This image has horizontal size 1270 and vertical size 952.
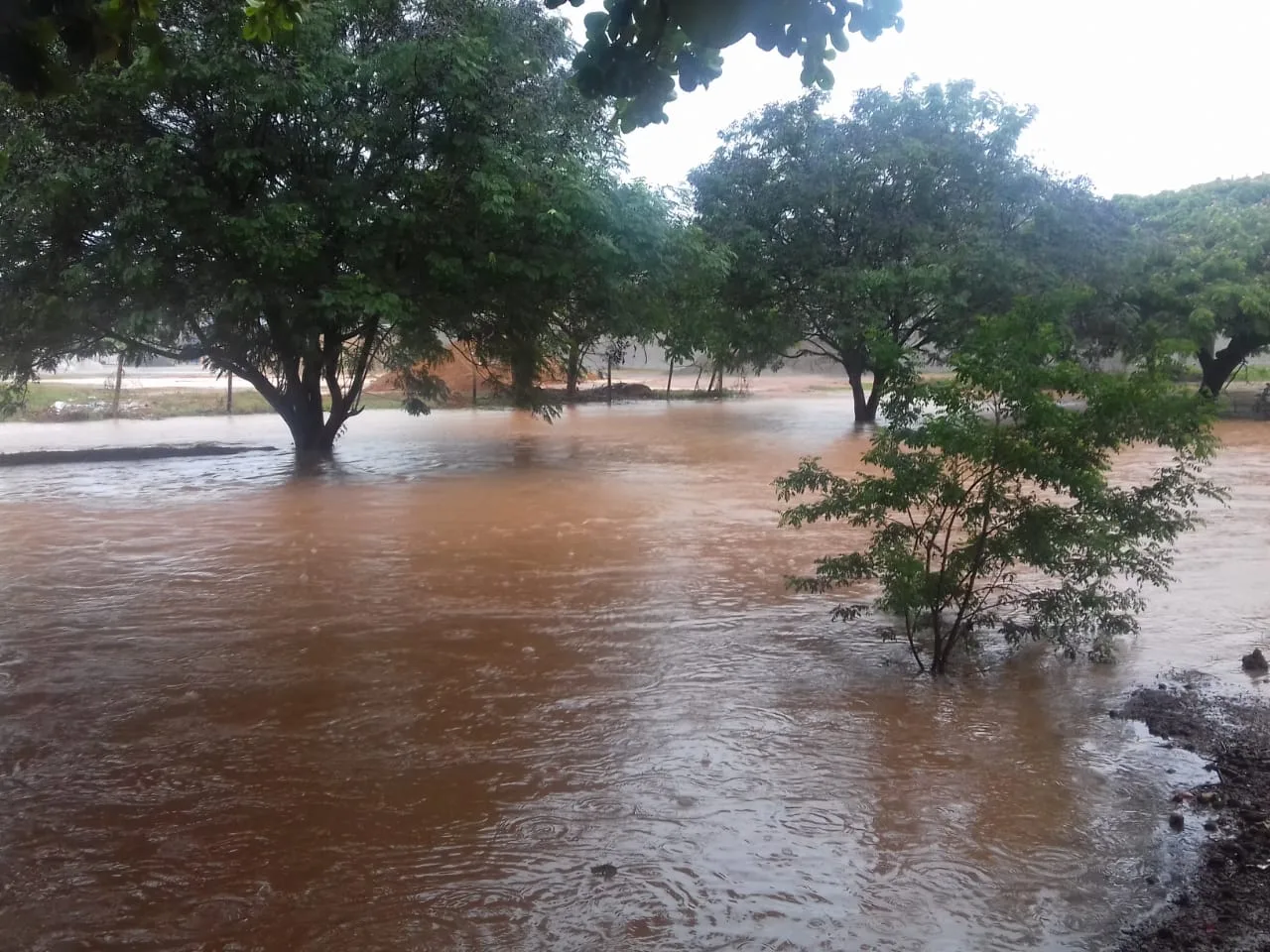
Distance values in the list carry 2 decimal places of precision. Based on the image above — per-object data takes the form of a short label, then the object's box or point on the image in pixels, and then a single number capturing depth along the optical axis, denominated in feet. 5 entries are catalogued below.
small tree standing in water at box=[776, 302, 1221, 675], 17.29
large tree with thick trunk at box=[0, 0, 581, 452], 38.29
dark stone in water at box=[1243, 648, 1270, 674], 18.53
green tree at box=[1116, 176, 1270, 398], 71.77
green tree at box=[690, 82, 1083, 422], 66.54
